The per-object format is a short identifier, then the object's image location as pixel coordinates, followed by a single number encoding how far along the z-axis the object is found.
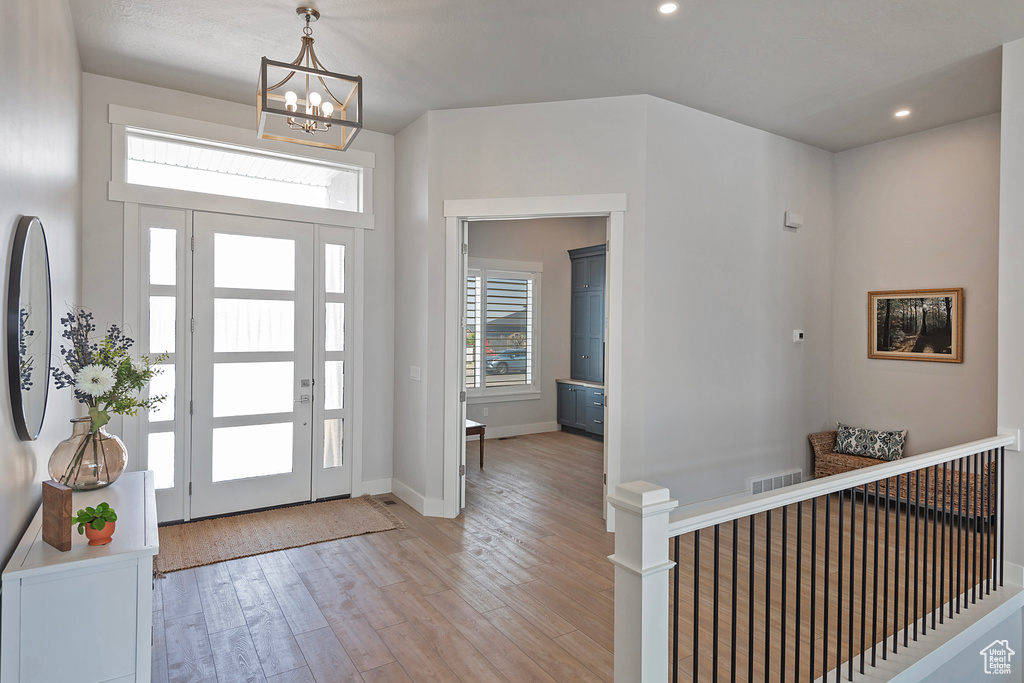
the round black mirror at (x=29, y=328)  1.79
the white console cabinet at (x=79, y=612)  1.72
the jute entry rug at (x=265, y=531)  3.59
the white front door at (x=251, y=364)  4.20
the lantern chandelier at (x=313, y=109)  2.50
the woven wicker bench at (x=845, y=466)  4.38
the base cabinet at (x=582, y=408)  7.23
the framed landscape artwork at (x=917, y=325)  4.61
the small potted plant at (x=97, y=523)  1.93
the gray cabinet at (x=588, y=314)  7.41
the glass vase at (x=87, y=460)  2.36
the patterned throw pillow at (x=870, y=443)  4.85
